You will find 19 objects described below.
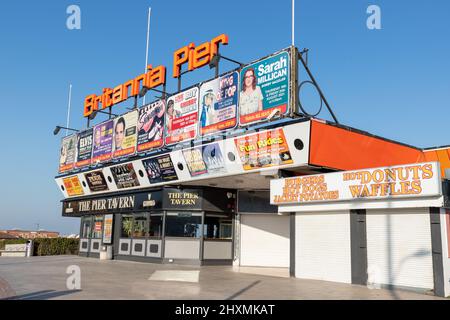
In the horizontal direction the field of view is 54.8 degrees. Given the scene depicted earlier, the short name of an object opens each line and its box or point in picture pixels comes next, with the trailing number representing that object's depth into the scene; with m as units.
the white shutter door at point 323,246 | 17.64
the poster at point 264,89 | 19.73
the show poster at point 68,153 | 36.28
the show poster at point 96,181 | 32.78
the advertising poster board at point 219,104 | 22.09
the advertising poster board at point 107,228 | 31.34
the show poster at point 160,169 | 25.96
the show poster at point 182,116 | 24.33
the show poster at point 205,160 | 22.67
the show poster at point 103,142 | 31.57
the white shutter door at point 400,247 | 15.15
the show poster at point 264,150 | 19.72
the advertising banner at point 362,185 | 14.77
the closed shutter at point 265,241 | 25.94
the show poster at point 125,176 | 29.45
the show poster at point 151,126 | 26.67
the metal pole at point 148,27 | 31.69
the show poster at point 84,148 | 34.12
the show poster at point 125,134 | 29.10
